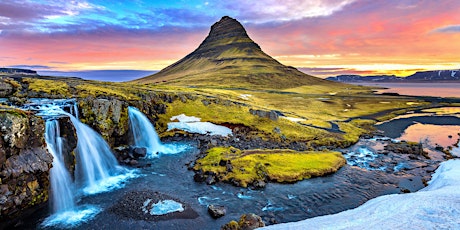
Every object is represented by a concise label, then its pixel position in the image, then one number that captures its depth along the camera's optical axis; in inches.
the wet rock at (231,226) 927.7
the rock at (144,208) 1041.2
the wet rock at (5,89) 1788.6
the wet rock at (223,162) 1540.1
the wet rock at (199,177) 1401.9
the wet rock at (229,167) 1473.2
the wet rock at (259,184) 1343.5
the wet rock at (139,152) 1756.9
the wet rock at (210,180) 1367.5
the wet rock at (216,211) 1059.5
